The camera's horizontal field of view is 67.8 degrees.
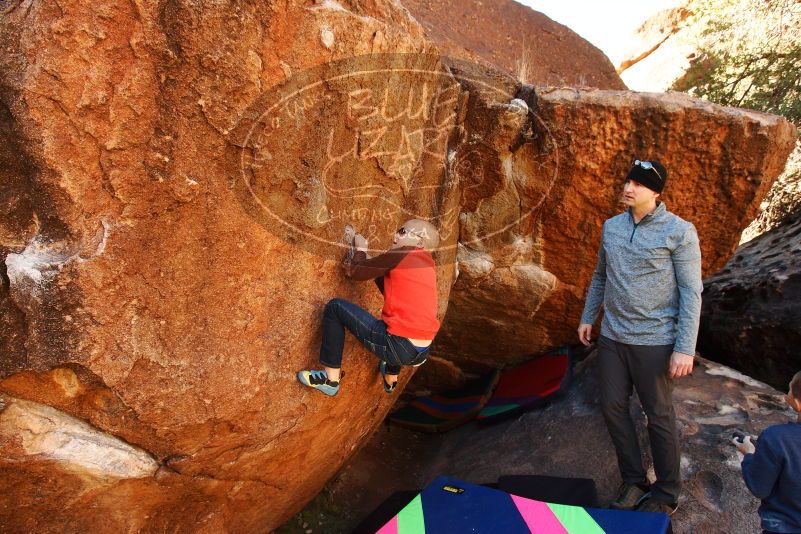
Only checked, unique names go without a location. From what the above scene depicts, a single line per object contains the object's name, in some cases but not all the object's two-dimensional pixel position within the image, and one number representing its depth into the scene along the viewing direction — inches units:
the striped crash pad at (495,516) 99.9
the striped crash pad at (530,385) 174.7
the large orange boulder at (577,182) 140.6
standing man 105.8
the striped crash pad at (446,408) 195.8
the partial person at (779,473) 79.7
